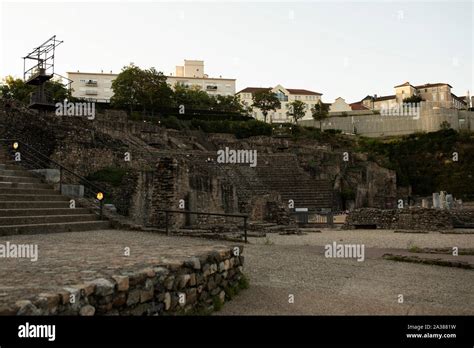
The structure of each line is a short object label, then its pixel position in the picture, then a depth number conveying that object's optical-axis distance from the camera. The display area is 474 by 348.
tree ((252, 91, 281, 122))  80.19
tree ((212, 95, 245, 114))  79.50
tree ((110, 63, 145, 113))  62.09
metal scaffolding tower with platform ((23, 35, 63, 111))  30.45
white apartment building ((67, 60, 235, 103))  96.81
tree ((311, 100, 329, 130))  82.68
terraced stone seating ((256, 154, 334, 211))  37.53
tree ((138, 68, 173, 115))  61.81
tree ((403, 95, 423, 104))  96.44
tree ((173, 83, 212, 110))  74.44
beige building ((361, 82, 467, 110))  110.94
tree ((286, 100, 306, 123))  84.75
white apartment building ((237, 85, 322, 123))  106.12
